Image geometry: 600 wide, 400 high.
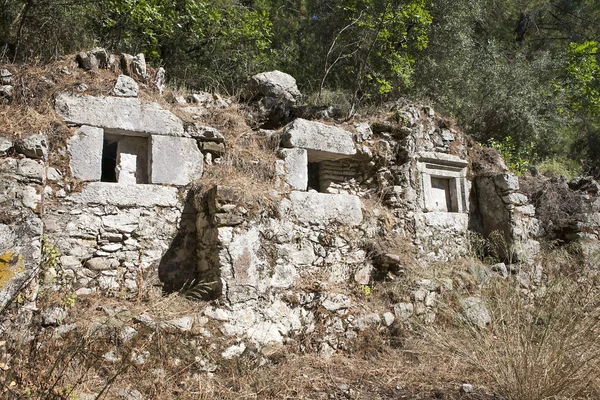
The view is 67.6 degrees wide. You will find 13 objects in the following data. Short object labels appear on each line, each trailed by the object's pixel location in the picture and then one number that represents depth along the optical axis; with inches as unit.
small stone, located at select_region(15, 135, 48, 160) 158.7
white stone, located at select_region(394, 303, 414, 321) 202.4
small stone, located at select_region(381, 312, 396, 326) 197.8
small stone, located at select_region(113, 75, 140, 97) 199.0
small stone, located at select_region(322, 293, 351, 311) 190.9
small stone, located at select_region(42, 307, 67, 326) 146.9
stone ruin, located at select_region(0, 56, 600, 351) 169.5
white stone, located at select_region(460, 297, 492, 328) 150.2
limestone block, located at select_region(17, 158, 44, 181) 154.6
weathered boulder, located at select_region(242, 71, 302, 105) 257.6
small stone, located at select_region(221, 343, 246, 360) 160.1
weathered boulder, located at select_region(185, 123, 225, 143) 210.2
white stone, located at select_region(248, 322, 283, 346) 170.8
